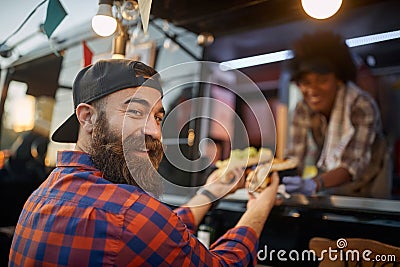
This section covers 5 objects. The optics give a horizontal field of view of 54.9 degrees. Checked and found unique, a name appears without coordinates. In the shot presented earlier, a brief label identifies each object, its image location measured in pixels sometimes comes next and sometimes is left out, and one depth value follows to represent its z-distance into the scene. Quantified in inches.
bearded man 40.3
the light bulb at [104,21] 70.0
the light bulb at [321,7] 56.7
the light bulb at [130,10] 76.4
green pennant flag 68.2
